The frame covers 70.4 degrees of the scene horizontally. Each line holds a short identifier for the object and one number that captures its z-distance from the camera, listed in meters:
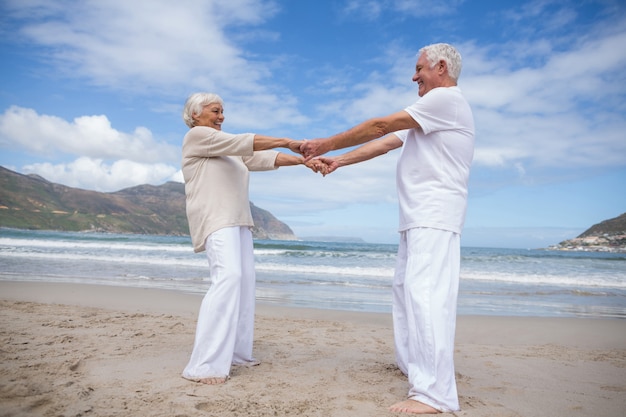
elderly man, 2.66
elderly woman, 3.27
